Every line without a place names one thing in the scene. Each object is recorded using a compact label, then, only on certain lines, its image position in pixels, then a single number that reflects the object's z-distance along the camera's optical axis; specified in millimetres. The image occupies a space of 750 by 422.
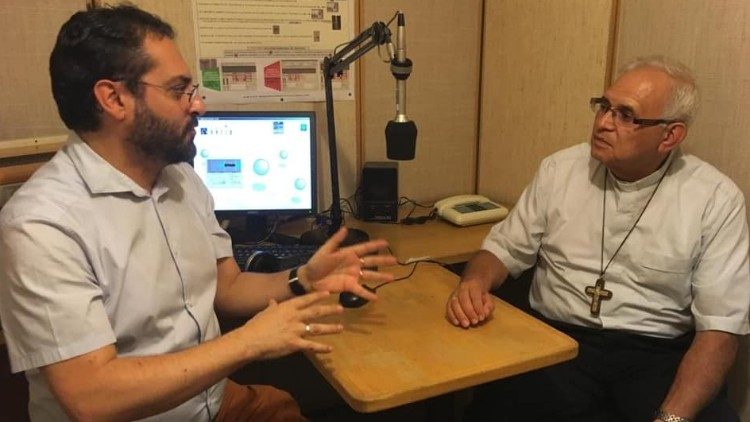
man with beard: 1128
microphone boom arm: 1795
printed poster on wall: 2211
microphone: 1731
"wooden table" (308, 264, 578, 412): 1261
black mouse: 1606
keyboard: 1897
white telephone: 2369
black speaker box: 2400
